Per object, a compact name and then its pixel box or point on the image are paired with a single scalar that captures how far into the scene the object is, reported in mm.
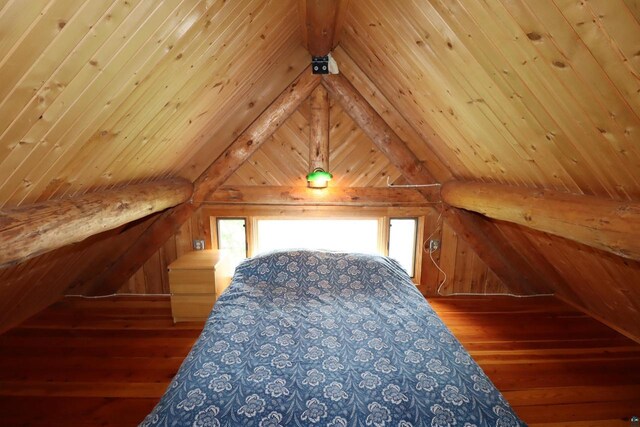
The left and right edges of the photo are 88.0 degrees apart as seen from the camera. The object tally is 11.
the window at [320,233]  3766
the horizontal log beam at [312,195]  3473
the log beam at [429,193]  3193
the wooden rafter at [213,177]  3189
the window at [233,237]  3656
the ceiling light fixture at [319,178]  3092
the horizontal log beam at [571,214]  1475
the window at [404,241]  3713
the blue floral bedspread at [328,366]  1497
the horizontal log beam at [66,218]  1429
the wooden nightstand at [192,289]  3057
